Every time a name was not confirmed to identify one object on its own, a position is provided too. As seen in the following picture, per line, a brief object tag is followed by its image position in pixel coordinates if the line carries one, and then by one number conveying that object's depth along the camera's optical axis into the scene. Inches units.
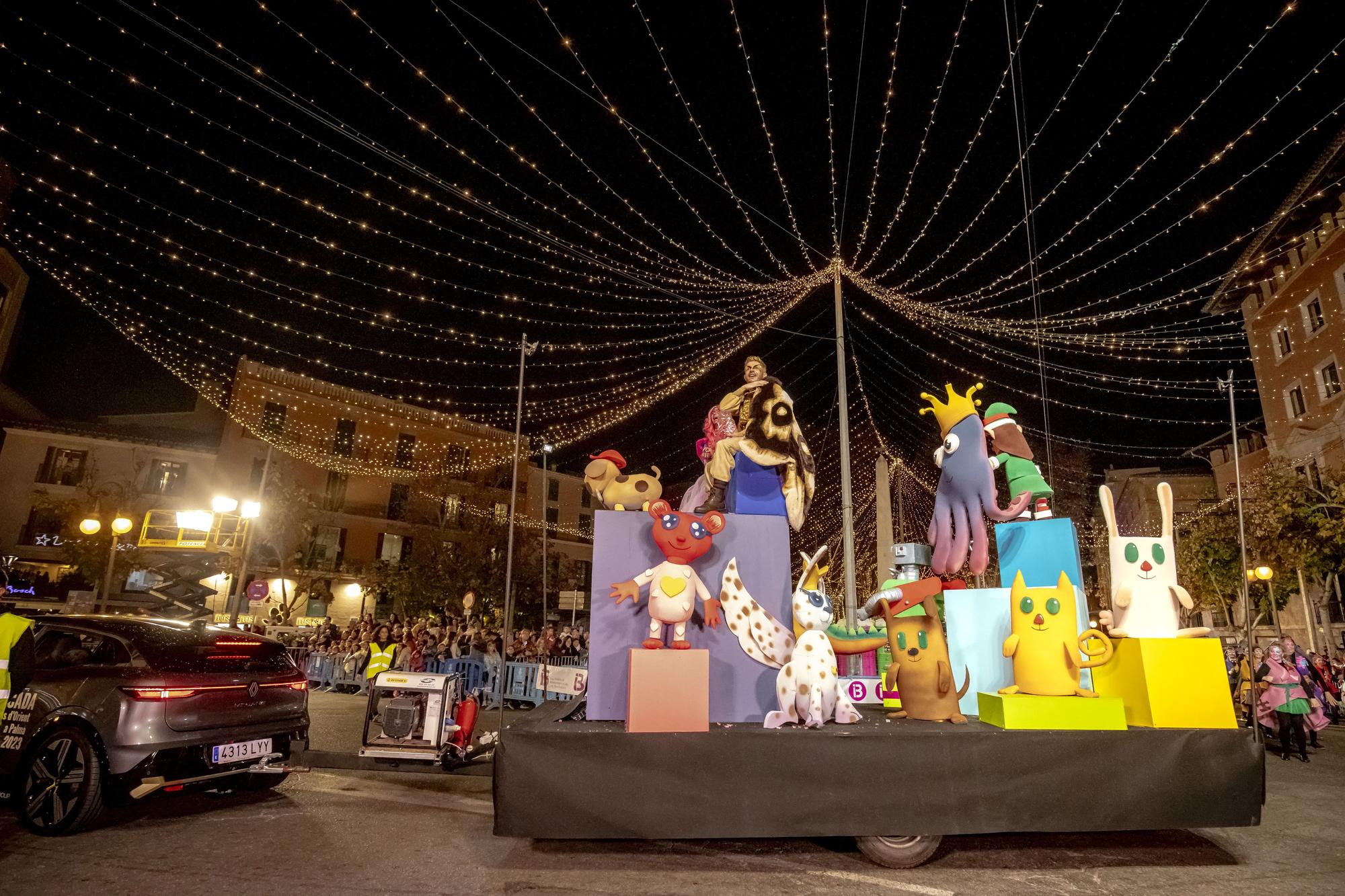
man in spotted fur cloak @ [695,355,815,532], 235.1
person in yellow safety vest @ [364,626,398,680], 365.7
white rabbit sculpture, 190.5
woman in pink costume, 361.4
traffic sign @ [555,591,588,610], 710.4
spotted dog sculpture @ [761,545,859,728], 176.4
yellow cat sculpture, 180.4
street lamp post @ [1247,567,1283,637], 654.5
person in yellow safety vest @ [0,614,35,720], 188.2
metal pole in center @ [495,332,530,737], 276.3
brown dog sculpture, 189.5
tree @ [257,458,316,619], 965.8
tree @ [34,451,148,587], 893.2
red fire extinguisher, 310.5
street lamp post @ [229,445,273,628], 546.6
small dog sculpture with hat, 243.3
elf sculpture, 225.5
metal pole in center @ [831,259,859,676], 335.5
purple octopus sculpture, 229.0
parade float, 155.1
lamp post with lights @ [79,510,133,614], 563.5
